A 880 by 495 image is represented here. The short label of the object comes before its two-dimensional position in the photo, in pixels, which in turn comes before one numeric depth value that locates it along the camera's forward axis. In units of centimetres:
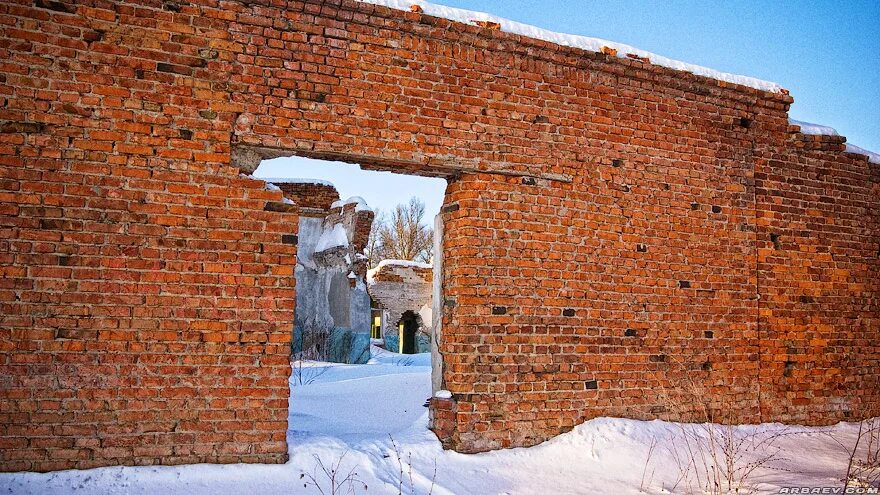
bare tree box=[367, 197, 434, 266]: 3344
